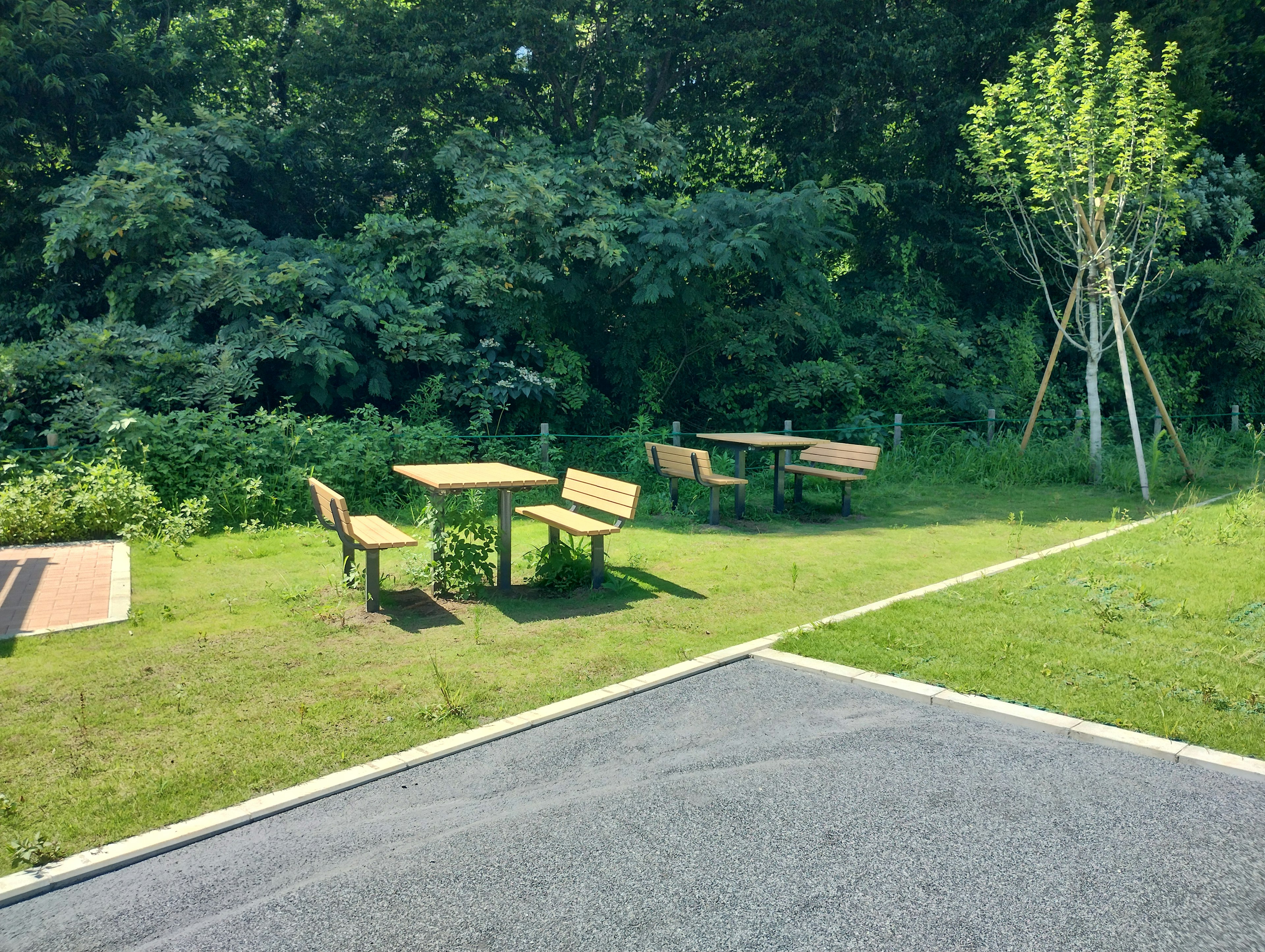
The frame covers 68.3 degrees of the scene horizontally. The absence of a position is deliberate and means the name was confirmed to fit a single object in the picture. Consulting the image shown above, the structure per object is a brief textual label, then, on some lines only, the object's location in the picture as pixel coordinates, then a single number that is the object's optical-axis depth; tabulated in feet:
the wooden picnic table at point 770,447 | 36.63
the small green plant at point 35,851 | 11.11
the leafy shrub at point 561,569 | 24.71
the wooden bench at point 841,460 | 37.83
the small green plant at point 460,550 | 23.82
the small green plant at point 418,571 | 24.76
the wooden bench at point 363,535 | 21.59
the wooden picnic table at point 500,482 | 23.15
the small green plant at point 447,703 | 15.83
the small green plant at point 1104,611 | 21.12
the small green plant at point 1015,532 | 31.50
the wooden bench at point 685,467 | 35.53
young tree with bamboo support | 43.34
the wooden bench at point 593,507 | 24.48
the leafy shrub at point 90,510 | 30.30
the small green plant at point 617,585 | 24.84
